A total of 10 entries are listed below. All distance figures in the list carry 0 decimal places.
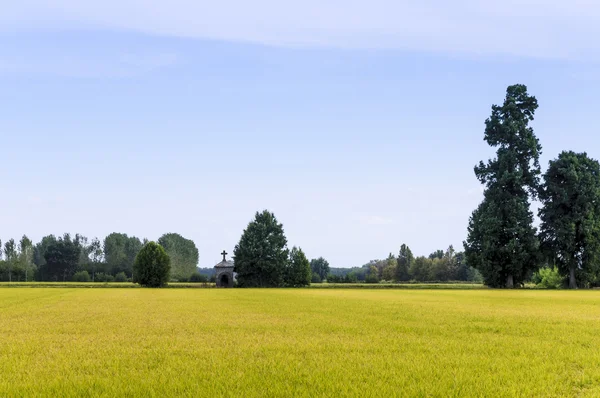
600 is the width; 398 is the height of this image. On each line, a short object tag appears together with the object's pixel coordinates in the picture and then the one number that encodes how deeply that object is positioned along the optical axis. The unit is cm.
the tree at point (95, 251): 15800
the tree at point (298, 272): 8138
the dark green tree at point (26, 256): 13358
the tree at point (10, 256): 12529
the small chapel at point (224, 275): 8519
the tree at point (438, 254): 18025
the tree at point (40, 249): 17538
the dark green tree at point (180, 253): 15049
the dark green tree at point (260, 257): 8081
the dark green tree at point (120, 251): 13962
